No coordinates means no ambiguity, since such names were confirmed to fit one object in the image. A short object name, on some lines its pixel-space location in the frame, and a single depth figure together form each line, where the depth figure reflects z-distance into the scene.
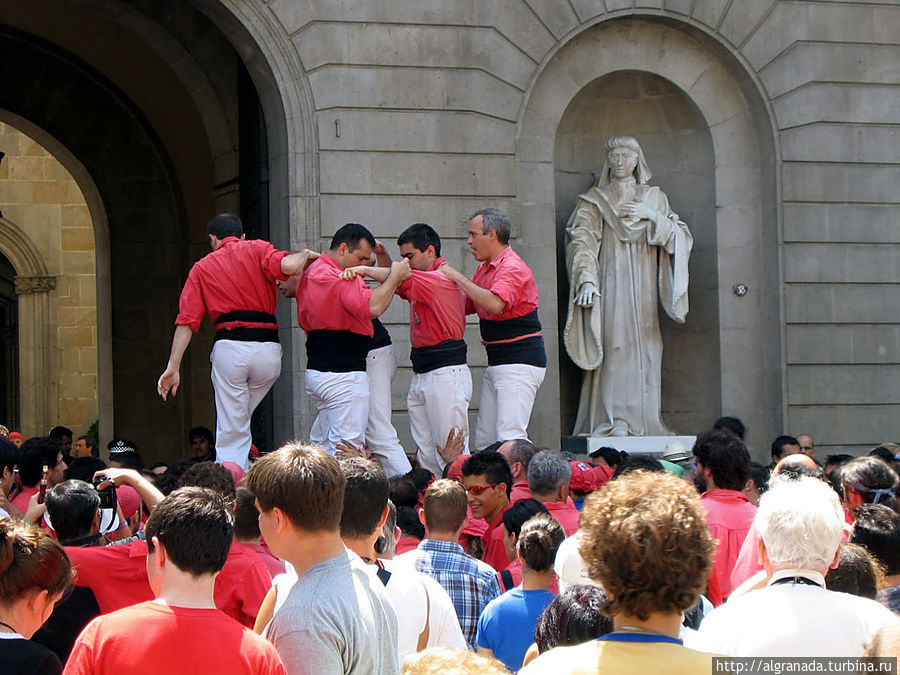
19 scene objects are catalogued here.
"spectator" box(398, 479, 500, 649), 10.91
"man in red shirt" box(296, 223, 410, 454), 19.23
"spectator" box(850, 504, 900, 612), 10.07
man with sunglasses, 14.37
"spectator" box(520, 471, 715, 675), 6.30
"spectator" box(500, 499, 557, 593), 11.85
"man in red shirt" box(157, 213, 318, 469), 19.55
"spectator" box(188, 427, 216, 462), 26.31
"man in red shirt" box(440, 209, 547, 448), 20.67
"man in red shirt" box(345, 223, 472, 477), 20.06
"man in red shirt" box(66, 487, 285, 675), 7.02
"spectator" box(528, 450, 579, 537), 13.65
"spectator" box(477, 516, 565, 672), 9.82
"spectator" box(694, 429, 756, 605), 12.50
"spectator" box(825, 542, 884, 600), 9.14
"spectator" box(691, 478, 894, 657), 7.59
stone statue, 25.94
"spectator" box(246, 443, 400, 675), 7.38
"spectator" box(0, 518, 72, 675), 7.79
